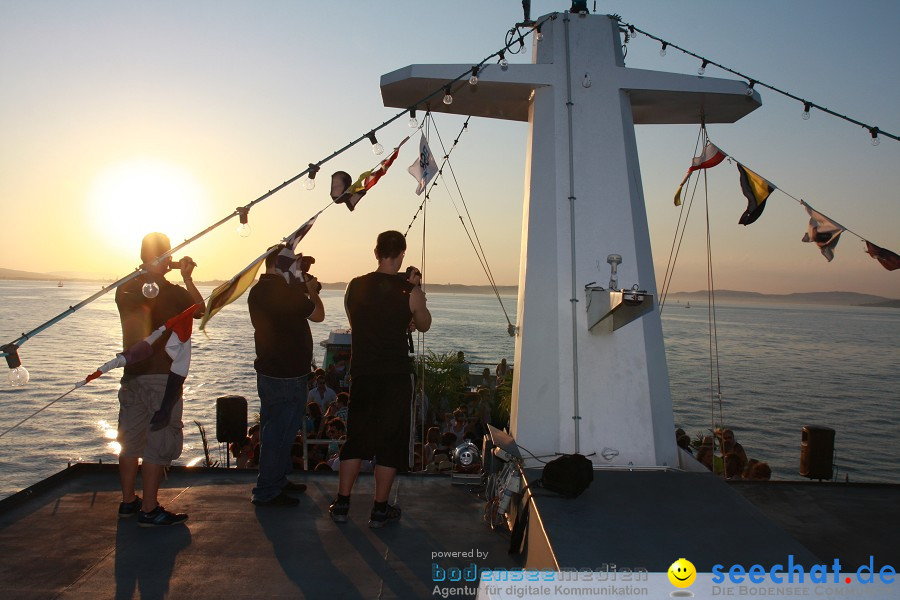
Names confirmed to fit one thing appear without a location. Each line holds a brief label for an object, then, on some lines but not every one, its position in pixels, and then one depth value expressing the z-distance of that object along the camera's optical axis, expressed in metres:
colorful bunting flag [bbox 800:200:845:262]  5.59
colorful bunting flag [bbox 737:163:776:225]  5.70
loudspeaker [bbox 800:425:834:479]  6.84
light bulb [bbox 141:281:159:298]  4.09
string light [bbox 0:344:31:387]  3.24
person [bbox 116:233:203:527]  4.38
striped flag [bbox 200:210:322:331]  4.14
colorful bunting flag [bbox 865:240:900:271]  5.62
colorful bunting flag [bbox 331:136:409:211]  5.53
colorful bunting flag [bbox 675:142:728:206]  5.80
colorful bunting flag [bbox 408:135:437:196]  6.27
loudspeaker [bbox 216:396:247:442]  6.54
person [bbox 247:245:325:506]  4.79
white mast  4.87
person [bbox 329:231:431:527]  4.54
